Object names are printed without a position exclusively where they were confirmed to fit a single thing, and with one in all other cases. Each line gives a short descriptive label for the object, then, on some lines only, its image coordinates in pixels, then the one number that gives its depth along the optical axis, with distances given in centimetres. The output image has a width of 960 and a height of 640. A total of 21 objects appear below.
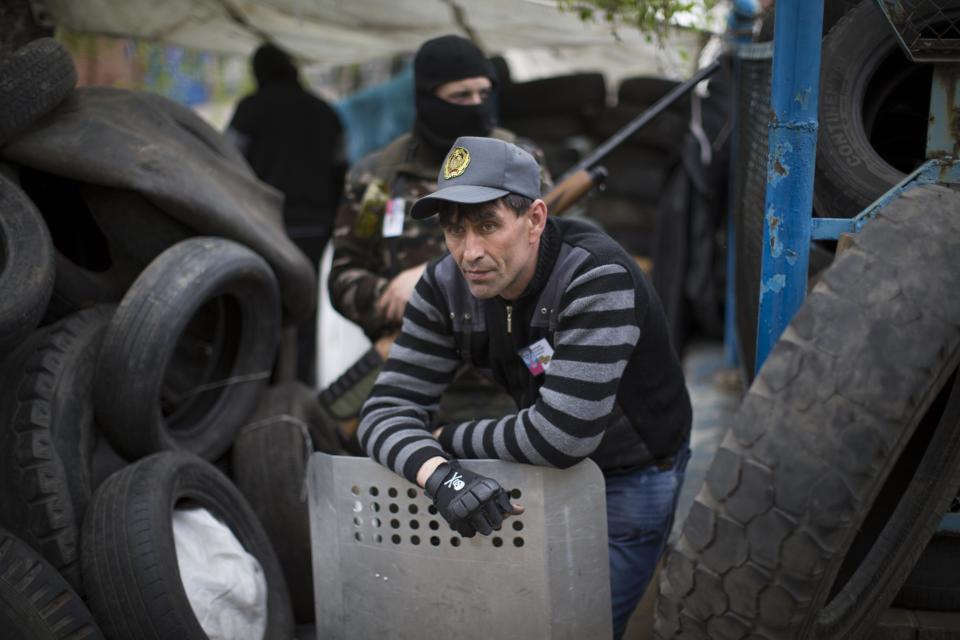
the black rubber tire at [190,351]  296
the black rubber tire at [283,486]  347
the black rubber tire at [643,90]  665
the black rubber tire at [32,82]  296
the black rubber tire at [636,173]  688
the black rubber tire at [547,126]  698
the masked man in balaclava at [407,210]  336
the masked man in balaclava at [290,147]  575
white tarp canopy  487
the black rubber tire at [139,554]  244
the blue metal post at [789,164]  220
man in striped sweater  210
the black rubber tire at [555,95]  683
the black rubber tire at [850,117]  246
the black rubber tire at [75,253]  328
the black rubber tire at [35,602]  232
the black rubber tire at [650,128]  664
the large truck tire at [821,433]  183
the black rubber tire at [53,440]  261
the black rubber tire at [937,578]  247
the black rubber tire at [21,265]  269
